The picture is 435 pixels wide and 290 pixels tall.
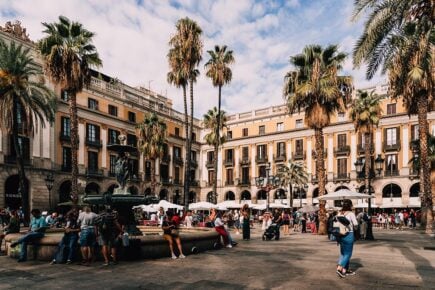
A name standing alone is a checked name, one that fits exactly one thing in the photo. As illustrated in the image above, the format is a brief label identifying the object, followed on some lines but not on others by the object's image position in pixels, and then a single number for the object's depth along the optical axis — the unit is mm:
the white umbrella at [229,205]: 34816
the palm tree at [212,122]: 44869
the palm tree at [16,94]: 25625
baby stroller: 19203
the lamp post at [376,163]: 23988
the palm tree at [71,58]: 25672
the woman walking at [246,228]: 19344
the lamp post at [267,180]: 29328
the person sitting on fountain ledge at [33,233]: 11125
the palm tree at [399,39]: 13780
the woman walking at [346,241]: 8680
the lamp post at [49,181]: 27430
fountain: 13133
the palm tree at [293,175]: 47938
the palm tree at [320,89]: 22344
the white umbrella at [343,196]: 20188
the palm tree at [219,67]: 35969
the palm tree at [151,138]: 40406
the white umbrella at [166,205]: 30969
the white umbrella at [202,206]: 32344
